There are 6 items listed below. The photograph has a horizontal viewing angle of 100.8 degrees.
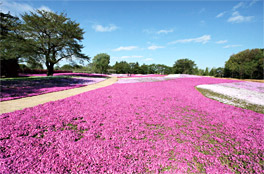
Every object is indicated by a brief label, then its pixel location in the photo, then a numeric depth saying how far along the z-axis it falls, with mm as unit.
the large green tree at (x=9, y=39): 25219
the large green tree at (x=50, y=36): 27877
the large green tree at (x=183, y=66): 116500
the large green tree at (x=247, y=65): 51019
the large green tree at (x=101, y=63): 77688
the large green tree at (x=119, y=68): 92019
